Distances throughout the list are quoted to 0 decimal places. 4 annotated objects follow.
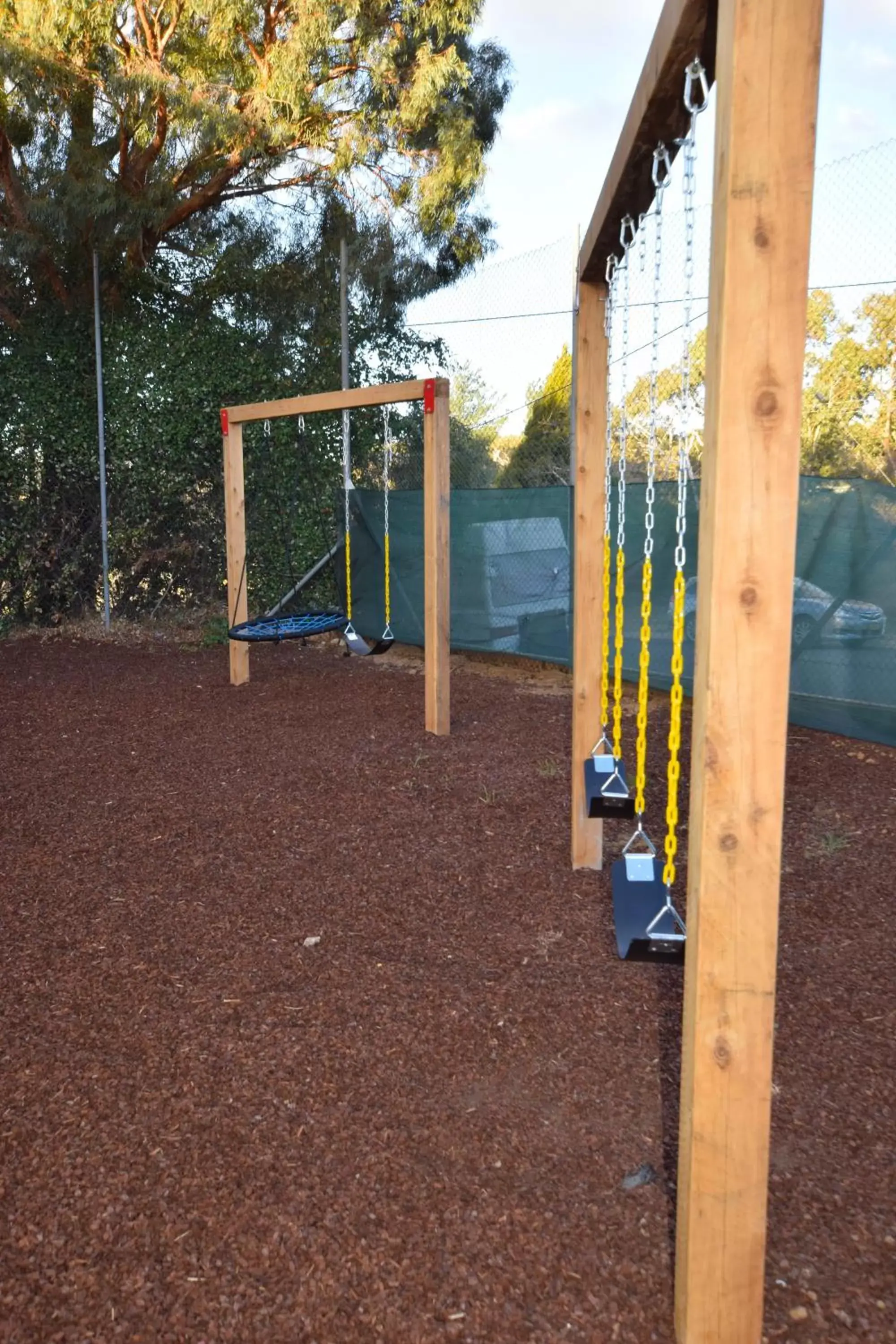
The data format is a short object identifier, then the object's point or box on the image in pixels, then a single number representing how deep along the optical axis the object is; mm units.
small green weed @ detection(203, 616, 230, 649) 8969
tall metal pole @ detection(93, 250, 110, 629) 8961
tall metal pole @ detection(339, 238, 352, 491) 8719
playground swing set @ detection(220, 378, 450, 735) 5578
